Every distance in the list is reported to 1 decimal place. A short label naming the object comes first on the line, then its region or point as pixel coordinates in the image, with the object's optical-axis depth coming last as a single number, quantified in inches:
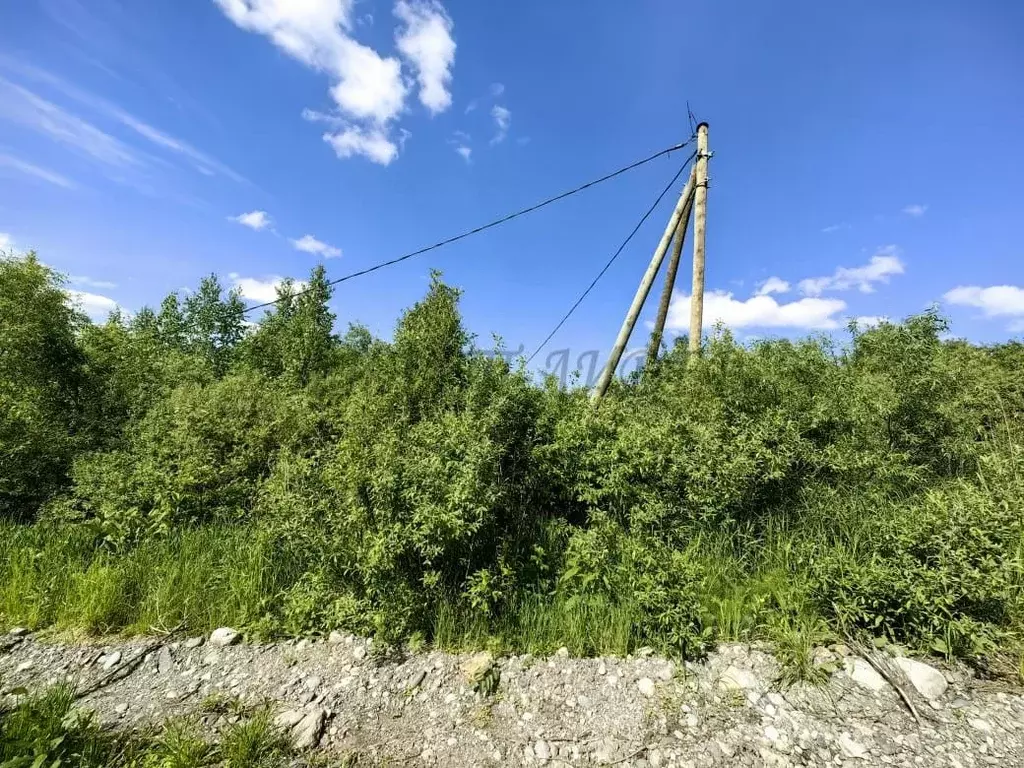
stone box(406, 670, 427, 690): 110.4
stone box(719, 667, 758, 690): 102.1
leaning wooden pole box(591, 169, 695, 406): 244.1
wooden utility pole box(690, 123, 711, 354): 243.4
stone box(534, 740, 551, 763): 91.4
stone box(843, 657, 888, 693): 100.1
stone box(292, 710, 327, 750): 94.7
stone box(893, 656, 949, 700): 98.0
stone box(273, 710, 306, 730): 98.6
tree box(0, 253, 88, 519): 196.7
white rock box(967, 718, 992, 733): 89.7
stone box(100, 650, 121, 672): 121.5
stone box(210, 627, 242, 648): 129.3
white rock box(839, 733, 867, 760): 86.6
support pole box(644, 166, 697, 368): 246.8
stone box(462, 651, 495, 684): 109.8
